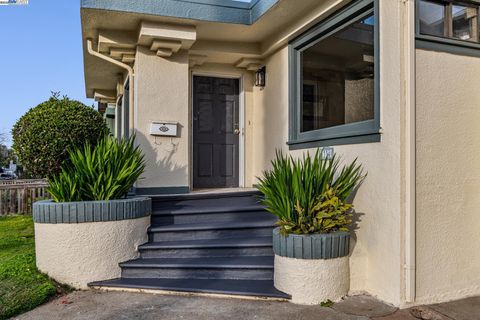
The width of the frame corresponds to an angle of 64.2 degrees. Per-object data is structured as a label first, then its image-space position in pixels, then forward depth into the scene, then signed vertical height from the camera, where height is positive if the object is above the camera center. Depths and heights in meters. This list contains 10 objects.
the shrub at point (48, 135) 5.25 +0.39
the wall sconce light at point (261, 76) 6.06 +1.38
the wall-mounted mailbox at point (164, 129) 5.40 +0.48
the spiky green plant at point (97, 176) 4.03 -0.14
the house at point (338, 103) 3.27 +0.70
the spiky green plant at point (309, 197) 3.38 -0.31
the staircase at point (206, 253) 3.71 -0.97
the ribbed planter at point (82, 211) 3.79 -0.49
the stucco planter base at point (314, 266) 3.29 -0.90
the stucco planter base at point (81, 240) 3.79 -0.78
